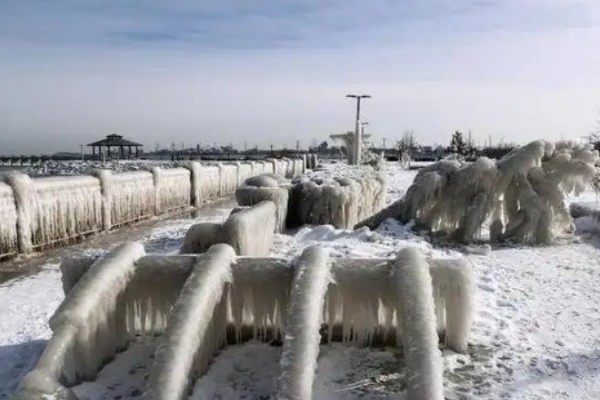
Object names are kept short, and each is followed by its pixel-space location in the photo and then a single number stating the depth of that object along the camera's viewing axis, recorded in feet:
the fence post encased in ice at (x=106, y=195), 41.50
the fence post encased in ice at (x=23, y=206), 31.24
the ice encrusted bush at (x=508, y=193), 38.52
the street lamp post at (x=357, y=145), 126.11
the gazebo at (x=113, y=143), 157.07
